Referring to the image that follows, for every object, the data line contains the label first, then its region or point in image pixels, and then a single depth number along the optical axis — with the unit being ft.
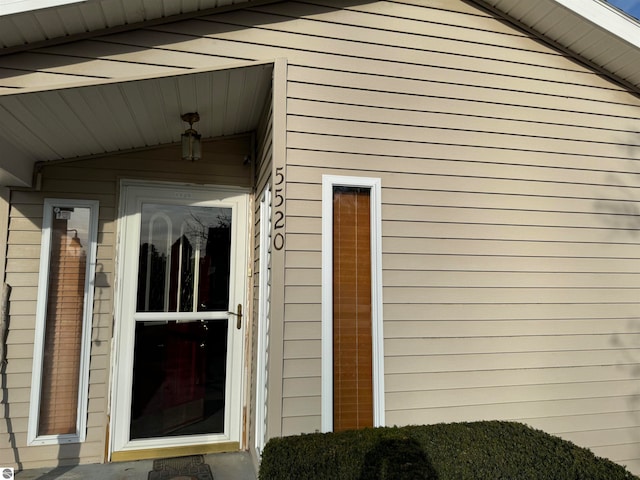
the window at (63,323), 9.93
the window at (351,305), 8.18
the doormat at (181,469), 9.34
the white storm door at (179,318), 10.43
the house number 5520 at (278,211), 8.14
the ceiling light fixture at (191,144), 9.76
